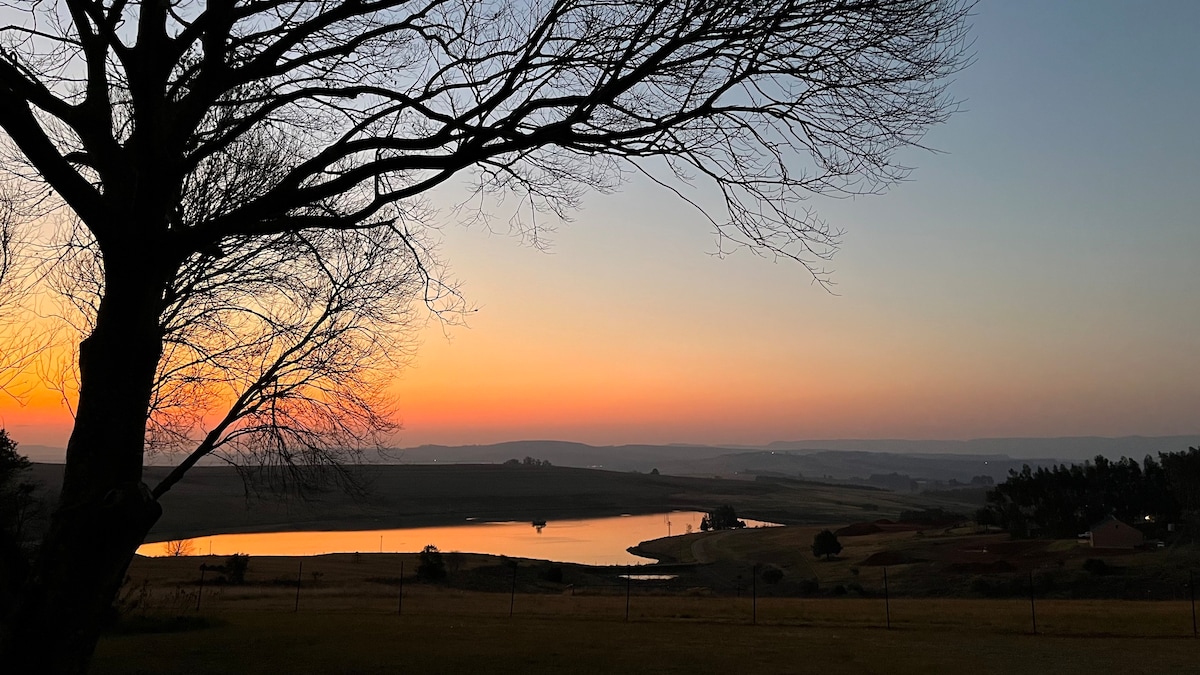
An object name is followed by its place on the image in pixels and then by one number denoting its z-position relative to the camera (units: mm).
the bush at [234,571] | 36281
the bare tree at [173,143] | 5262
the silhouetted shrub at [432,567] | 42469
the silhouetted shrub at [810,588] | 42875
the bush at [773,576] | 49978
